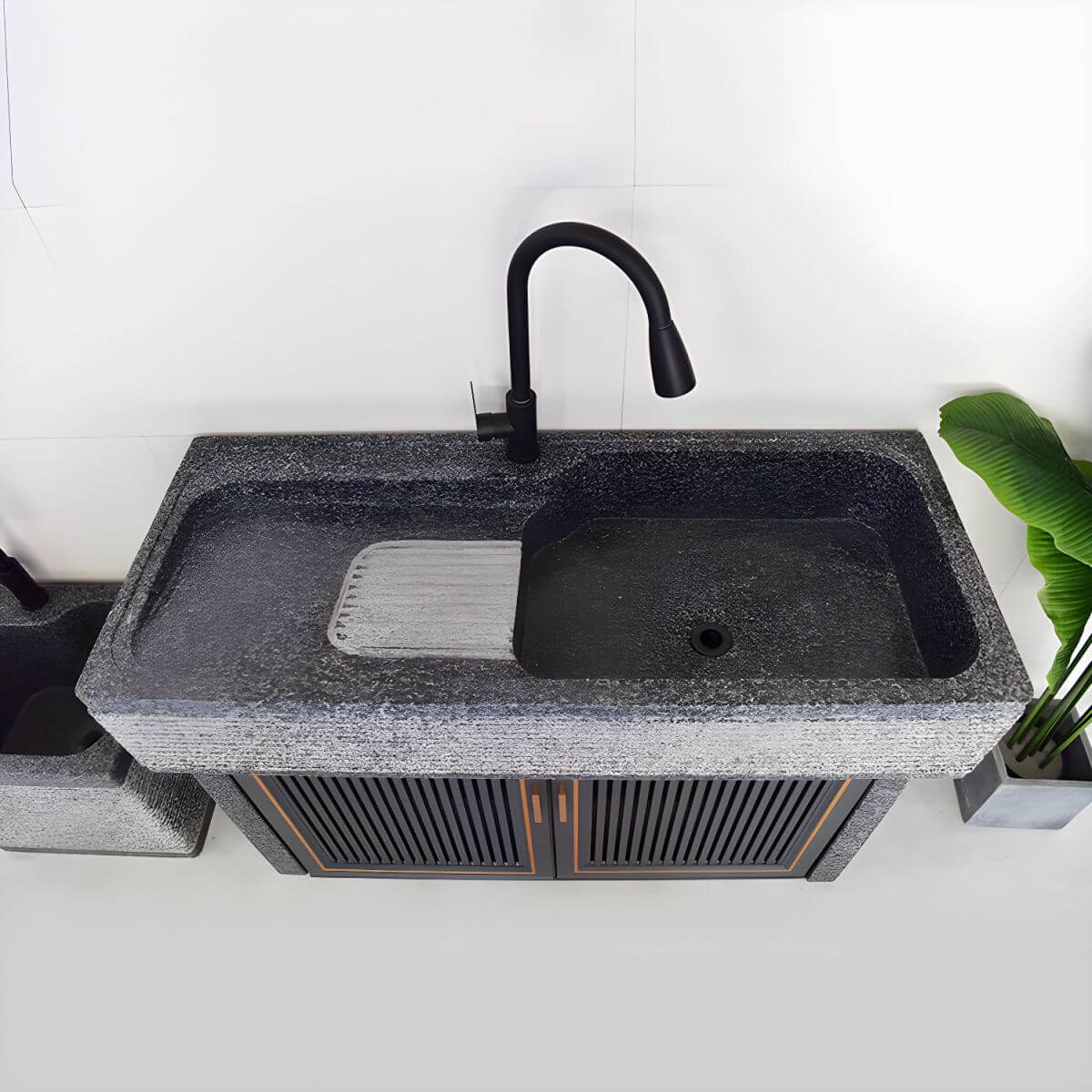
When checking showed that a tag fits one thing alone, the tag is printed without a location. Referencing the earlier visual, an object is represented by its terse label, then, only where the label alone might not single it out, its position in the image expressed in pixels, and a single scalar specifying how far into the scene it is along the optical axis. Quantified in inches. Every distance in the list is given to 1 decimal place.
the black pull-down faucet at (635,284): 39.9
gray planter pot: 62.6
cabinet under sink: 52.9
